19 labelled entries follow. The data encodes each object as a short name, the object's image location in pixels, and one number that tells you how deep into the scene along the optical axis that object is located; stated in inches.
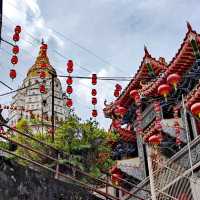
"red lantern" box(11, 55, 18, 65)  540.3
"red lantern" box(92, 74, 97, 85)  533.8
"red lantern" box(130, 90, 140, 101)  513.4
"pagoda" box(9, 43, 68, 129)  1755.7
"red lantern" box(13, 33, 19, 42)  533.7
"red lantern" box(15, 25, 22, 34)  536.2
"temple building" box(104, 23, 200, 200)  358.1
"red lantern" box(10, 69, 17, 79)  545.9
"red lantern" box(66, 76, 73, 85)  569.5
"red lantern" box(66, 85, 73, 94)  572.7
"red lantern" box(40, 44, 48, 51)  556.2
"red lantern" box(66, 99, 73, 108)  601.9
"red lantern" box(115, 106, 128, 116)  560.4
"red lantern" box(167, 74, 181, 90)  409.0
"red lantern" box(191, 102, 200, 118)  374.4
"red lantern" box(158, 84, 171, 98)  420.5
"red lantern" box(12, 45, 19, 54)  536.6
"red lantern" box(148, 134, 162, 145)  449.0
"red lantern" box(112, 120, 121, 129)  600.0
